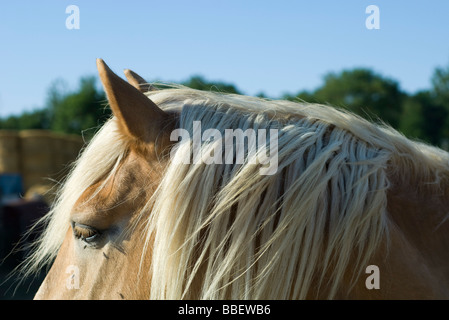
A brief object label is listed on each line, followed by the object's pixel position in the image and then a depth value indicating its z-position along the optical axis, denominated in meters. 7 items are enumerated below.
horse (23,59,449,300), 1.14
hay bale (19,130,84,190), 16.02
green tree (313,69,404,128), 36.66
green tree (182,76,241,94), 24.07
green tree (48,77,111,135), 33.72
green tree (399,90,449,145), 31.95
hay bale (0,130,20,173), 15.58
